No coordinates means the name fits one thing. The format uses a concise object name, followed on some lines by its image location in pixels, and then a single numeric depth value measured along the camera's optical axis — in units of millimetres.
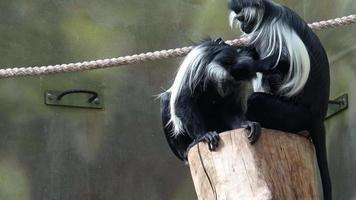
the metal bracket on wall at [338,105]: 7495
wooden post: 4402
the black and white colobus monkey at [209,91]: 5285
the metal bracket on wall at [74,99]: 7859
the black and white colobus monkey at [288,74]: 5422
